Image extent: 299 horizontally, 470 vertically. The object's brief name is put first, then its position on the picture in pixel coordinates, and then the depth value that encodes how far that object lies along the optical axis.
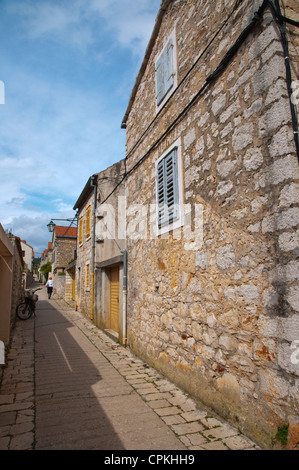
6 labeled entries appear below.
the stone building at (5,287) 6.21
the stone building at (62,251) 26.63
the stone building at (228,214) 2.51
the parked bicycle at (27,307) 10.88
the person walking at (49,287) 19.61
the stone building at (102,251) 8.55
